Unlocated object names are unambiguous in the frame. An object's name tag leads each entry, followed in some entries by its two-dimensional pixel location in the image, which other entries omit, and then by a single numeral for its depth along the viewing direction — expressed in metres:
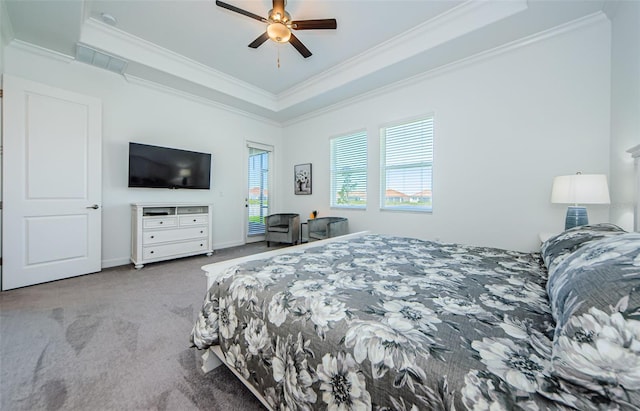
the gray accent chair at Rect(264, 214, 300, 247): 4.73
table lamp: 2.08
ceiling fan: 2.31
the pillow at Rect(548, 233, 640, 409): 0.51
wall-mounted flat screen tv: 3.63
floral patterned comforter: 0.62
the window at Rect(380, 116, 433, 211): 3.68
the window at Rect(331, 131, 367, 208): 4.44
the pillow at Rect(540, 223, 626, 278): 1.18
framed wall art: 5.24
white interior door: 2.73
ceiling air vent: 3.04
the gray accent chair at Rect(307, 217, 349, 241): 4.13
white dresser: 3.51
